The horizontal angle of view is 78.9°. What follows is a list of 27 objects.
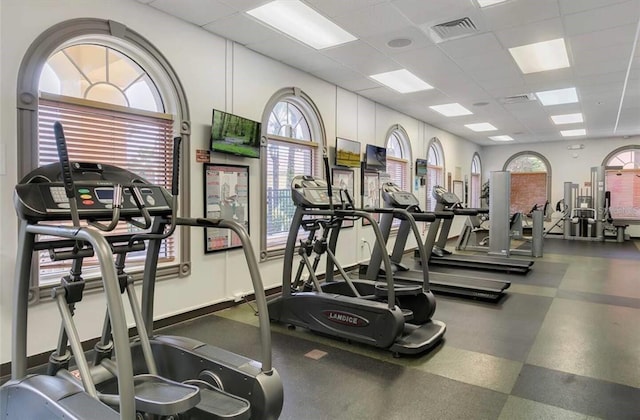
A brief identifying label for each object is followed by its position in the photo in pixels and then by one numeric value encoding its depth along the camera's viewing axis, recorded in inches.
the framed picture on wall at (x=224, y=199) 164.7
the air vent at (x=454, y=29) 155.1
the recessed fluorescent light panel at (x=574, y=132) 409.4
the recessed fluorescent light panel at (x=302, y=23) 146.7
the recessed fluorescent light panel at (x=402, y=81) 224.8
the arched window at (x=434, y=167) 379.6
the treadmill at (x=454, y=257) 257.6
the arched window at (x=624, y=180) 451.3
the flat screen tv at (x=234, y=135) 162.2
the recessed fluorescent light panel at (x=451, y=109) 301.2
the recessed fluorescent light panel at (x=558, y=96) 257.6
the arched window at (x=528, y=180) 509.0
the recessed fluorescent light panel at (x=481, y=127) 383.6
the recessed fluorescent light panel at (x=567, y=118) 333.1
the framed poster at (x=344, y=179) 241.3
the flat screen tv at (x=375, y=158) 269.7
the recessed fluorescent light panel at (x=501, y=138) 460.8
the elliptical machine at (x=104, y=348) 66.7
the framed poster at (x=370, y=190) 272.5
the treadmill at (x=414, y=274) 186.2
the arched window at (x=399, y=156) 316.2
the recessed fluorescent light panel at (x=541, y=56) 181.0
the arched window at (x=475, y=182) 506.6
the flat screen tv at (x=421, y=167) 344.5
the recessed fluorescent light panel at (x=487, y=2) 138.0
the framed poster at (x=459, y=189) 435.1
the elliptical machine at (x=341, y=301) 128.6
